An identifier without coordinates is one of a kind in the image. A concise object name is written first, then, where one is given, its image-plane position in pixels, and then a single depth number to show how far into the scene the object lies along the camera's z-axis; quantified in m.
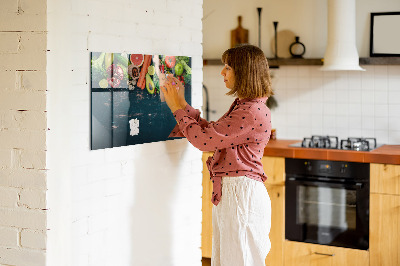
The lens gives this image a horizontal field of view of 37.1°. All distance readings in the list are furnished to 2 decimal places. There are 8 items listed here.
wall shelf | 4.52
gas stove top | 4.31
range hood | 4.47
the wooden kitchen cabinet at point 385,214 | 4.01
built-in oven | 4.14
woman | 2.70
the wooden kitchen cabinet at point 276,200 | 4.38
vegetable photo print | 2.52
